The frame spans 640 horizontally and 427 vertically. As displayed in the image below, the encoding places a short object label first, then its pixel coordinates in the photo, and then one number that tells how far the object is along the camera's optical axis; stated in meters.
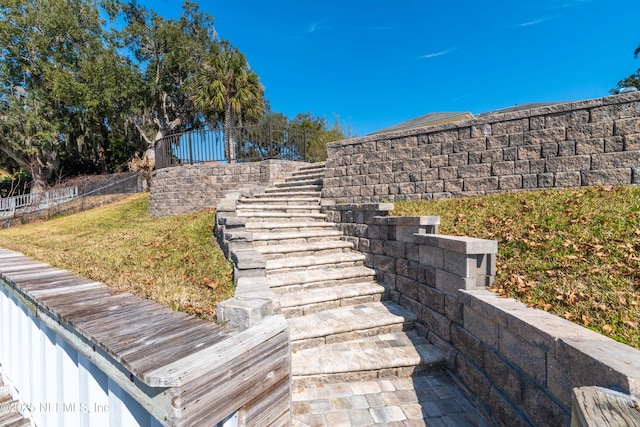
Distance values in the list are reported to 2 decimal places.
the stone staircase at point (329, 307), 3.07
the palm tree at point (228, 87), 13.57
